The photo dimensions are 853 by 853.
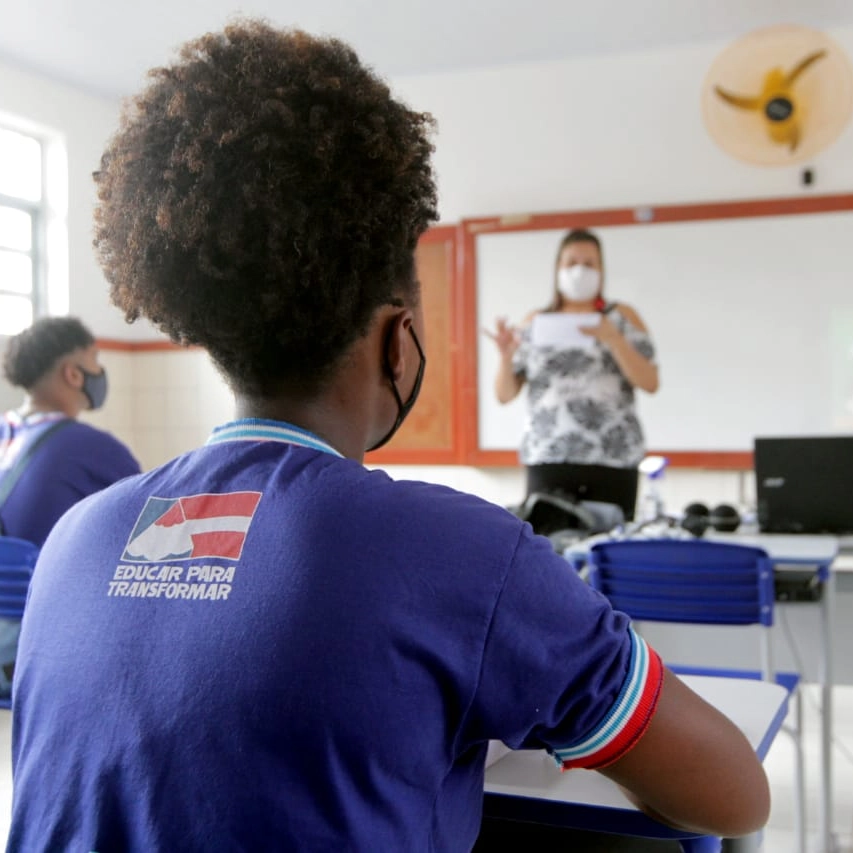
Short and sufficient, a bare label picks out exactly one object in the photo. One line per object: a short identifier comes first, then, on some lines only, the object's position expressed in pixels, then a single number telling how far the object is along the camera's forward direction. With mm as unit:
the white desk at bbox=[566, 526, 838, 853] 2484
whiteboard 4988
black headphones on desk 2955
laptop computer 3016
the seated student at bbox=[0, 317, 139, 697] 2908
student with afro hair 722
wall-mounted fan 4148
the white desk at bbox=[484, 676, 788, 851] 973
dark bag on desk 3098
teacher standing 4254
